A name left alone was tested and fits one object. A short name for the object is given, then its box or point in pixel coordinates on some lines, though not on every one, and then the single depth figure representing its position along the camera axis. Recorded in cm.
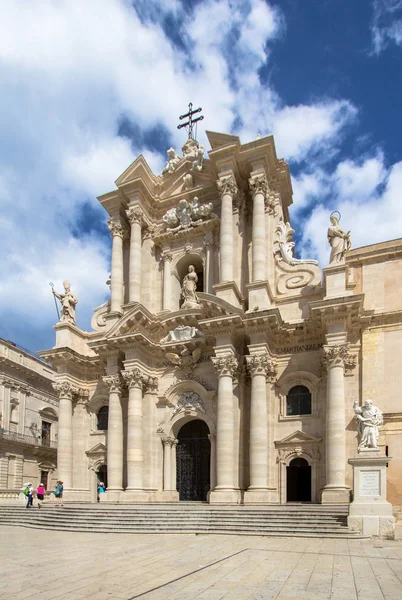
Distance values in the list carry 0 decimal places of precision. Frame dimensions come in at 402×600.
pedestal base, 1450
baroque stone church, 2108
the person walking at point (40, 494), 2371
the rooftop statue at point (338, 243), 2233
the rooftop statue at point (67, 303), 2816
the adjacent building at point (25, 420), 3738
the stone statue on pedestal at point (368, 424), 1598
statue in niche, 2517
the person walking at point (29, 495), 2298
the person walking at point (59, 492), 2495
